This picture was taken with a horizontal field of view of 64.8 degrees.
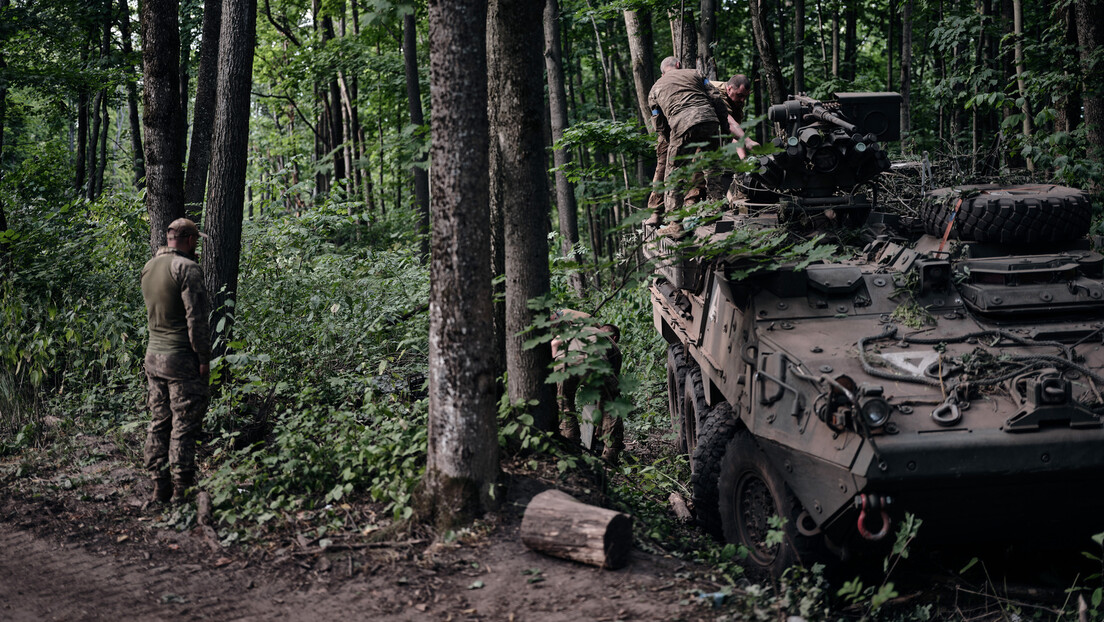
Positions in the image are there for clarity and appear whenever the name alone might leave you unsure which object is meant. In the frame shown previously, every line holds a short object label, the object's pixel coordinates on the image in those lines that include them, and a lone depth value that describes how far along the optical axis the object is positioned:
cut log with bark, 4.96
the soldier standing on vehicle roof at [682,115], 8.80
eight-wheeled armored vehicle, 4.74
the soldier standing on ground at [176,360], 6.40
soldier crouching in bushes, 5.64
